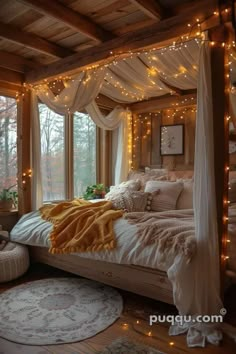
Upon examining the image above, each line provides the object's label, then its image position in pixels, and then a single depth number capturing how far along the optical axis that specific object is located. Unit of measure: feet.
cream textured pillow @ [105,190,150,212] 10.36
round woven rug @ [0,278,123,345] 6.50
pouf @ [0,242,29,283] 9.24
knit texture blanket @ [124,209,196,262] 6.75
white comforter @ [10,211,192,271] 7.00
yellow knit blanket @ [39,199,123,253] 8.22
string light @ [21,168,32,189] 11.64
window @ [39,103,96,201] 13.11
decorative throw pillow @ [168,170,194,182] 13.48
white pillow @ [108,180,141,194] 12.33
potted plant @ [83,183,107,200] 14.17
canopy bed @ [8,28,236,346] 6.62
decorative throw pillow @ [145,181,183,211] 11.25
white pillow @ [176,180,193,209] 11.26
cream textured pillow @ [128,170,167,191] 13.26
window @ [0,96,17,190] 11.74
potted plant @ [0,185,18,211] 11.49
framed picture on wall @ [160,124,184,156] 14.29
